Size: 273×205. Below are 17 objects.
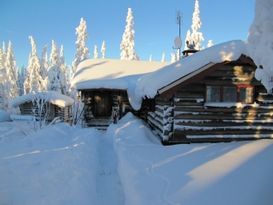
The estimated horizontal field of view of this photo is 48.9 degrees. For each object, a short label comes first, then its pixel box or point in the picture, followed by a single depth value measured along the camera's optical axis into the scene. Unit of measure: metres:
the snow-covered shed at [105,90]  20.23
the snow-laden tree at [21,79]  77.43
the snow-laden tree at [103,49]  74.50
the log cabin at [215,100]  12.26
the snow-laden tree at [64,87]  46.28
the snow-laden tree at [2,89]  54.30
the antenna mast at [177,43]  20.81
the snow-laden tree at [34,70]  55.06
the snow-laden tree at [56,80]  43.71
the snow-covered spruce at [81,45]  44.44
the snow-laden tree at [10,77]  57.56
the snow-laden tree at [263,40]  7.61
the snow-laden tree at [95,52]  77.19
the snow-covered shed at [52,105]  31.88
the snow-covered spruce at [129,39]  44.69
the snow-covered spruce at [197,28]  41.71
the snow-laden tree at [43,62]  59.45
